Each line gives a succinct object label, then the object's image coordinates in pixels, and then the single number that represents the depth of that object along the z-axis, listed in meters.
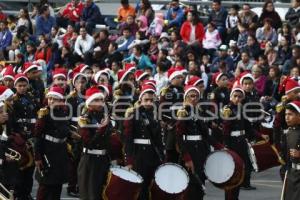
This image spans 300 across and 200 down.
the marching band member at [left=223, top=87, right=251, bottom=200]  19.59
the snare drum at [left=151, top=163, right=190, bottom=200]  17.48
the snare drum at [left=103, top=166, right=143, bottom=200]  17.00
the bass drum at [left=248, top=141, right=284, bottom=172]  19.06
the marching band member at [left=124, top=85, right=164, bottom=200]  18.20
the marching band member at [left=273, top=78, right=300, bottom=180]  16.92
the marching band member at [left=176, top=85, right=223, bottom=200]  17.91
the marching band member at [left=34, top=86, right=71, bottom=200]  18.03
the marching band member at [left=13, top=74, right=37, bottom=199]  19.44
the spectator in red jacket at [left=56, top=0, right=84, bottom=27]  33.28
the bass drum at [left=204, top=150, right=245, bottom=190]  17.97
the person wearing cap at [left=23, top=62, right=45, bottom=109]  21.16
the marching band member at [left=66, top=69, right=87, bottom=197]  19.06
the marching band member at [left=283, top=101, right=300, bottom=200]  16.09
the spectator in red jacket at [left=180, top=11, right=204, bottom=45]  30.23
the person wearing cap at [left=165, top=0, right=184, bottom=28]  31.27
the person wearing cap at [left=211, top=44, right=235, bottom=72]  28.55
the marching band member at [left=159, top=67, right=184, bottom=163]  19.16
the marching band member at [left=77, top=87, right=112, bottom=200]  17.44
